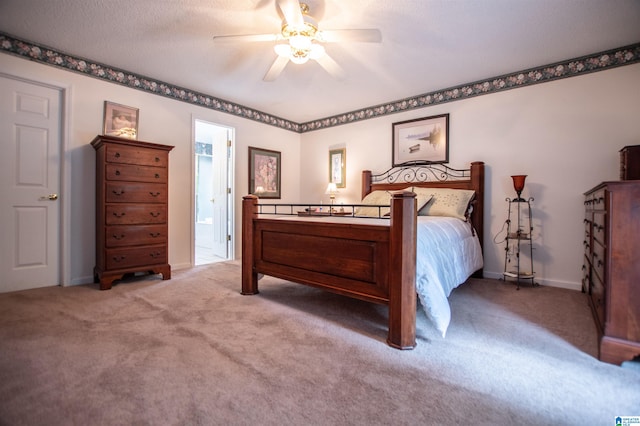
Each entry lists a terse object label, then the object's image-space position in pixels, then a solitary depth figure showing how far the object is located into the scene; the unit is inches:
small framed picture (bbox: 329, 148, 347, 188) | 194.9
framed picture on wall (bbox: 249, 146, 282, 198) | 187.9
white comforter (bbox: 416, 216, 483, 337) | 72.3
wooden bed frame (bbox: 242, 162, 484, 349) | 68.6
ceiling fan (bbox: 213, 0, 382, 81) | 82.0
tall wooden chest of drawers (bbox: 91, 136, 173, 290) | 116.6
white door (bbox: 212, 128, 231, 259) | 182.4
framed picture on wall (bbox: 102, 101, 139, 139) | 129.6
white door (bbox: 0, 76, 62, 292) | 109.7
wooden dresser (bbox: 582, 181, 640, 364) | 61.2
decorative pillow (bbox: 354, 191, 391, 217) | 149.6
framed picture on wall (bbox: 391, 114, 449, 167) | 153.9
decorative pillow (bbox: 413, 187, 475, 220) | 128.2
